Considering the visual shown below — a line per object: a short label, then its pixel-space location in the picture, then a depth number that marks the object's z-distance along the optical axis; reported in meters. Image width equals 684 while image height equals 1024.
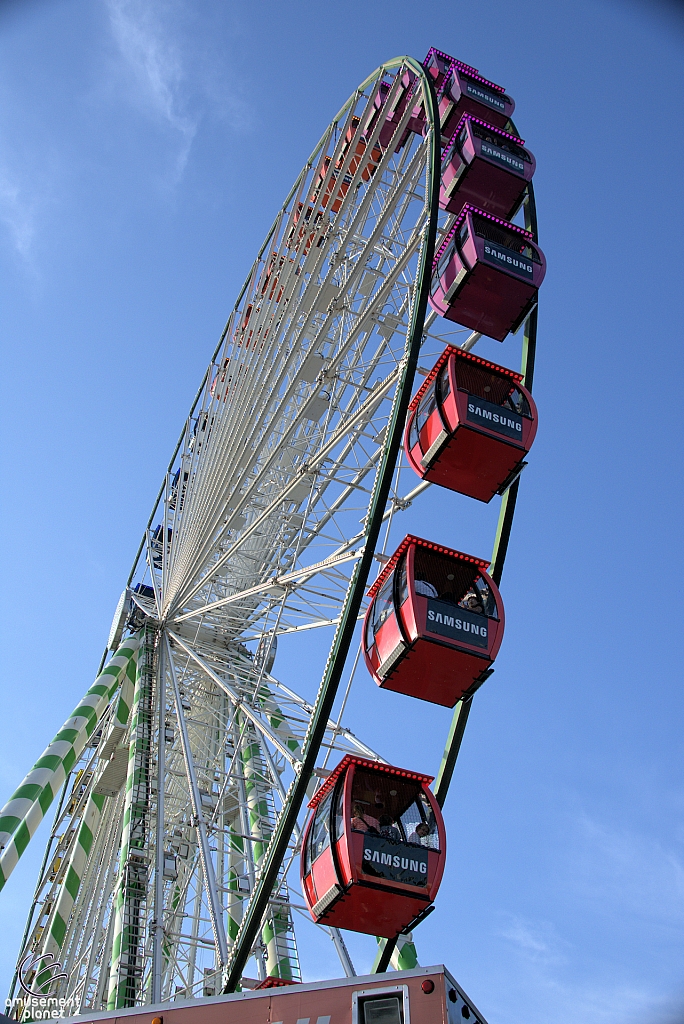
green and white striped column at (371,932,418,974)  11.64
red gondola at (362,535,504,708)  10.49
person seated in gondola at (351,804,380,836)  9.24
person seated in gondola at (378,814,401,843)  9.35
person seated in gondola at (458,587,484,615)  10.98
